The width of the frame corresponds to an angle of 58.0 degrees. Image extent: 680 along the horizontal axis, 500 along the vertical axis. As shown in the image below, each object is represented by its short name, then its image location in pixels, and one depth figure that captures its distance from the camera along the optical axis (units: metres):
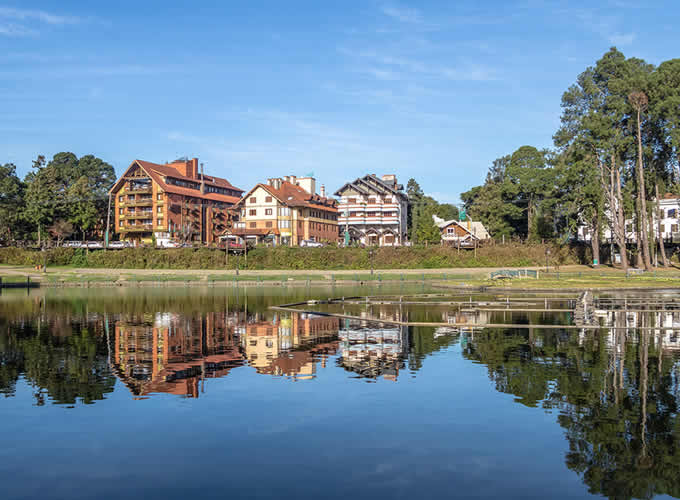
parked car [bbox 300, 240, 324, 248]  108.94
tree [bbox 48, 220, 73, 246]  111.25
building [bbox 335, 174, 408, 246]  117.31
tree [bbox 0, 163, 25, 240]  115.31
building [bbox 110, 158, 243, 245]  113.44
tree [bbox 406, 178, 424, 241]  136.12
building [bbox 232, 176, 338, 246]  111.12
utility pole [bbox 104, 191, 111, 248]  111.07
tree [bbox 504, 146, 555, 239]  103.19
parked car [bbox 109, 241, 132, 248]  110.82
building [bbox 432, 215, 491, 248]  115.66
